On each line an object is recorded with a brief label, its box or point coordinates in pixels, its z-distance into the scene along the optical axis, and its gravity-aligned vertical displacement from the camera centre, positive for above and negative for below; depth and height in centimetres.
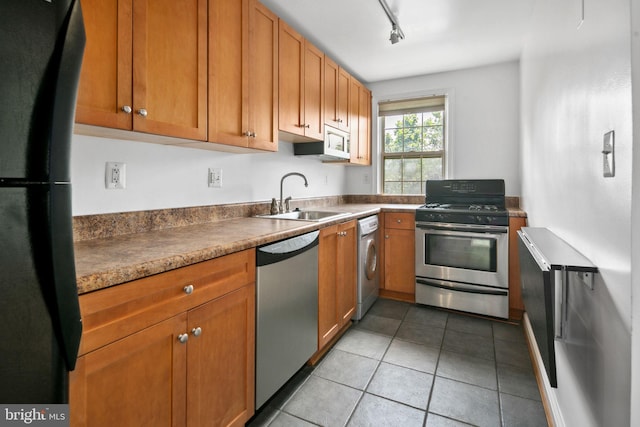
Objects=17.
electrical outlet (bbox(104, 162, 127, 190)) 144 +16
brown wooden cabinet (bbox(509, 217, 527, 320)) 270 -53
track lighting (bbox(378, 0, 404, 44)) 210 +136
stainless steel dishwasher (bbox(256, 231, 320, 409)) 147 -52
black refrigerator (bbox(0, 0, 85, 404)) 56 +3
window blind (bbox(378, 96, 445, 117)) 364 +127
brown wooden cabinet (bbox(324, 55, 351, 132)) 278 +109
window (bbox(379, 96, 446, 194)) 369 +83
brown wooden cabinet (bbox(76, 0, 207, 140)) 112 +59
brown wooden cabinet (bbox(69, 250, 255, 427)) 85 -49
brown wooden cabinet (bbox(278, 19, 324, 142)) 216 +94
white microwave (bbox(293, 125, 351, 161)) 275 +59
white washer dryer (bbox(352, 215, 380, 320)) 268 -50
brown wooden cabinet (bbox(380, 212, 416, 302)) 314 -46
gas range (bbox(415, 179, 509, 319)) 271 -38
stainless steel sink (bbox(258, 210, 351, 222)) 258 -3
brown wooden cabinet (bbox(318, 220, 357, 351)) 204 -50
